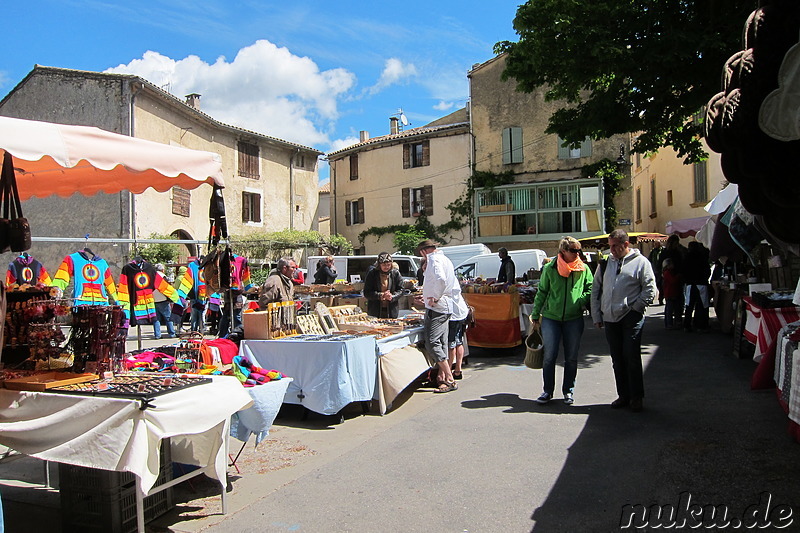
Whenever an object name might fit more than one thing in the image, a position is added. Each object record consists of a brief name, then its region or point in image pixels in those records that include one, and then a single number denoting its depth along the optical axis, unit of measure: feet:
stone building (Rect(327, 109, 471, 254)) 101.91
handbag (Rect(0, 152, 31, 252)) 13.50
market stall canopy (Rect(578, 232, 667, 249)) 67.36
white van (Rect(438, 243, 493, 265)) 69.15
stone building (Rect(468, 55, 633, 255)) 91.30
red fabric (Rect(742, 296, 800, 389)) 20.89
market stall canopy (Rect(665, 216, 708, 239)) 73.77
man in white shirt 23.77
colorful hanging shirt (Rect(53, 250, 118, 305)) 32.24
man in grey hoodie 20.11
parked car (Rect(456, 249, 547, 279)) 54.90
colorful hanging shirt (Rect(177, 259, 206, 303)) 43.47
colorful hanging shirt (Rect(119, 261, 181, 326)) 35.63
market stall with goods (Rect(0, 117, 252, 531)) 11.12
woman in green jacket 21.63
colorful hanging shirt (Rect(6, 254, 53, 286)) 33.58
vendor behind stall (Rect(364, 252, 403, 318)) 28.22
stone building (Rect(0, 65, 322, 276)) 72.13
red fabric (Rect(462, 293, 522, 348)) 33.06
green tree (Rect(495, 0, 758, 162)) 32.53
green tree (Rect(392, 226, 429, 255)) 101.91
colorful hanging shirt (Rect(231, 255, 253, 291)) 34.32
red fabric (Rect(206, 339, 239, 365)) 19.31
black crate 12.00
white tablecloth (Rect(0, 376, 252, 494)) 10.98
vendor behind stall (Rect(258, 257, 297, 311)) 24.07
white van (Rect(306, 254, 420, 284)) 60.18
